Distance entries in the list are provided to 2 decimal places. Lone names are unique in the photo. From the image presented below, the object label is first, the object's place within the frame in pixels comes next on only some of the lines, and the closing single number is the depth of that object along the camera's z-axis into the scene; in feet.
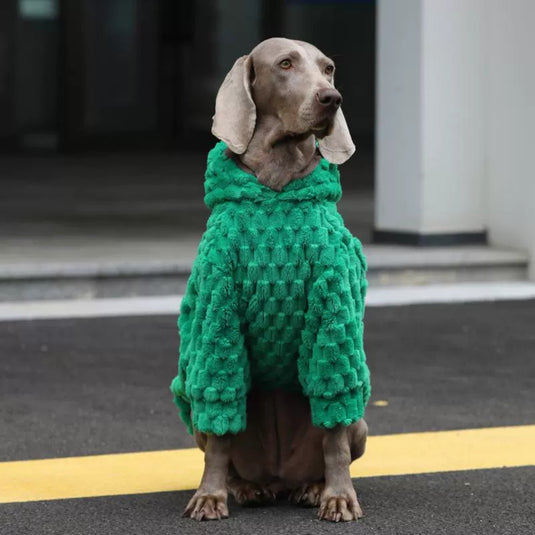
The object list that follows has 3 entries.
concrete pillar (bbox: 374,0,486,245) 34.94
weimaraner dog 15.21
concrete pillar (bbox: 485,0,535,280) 34.40
